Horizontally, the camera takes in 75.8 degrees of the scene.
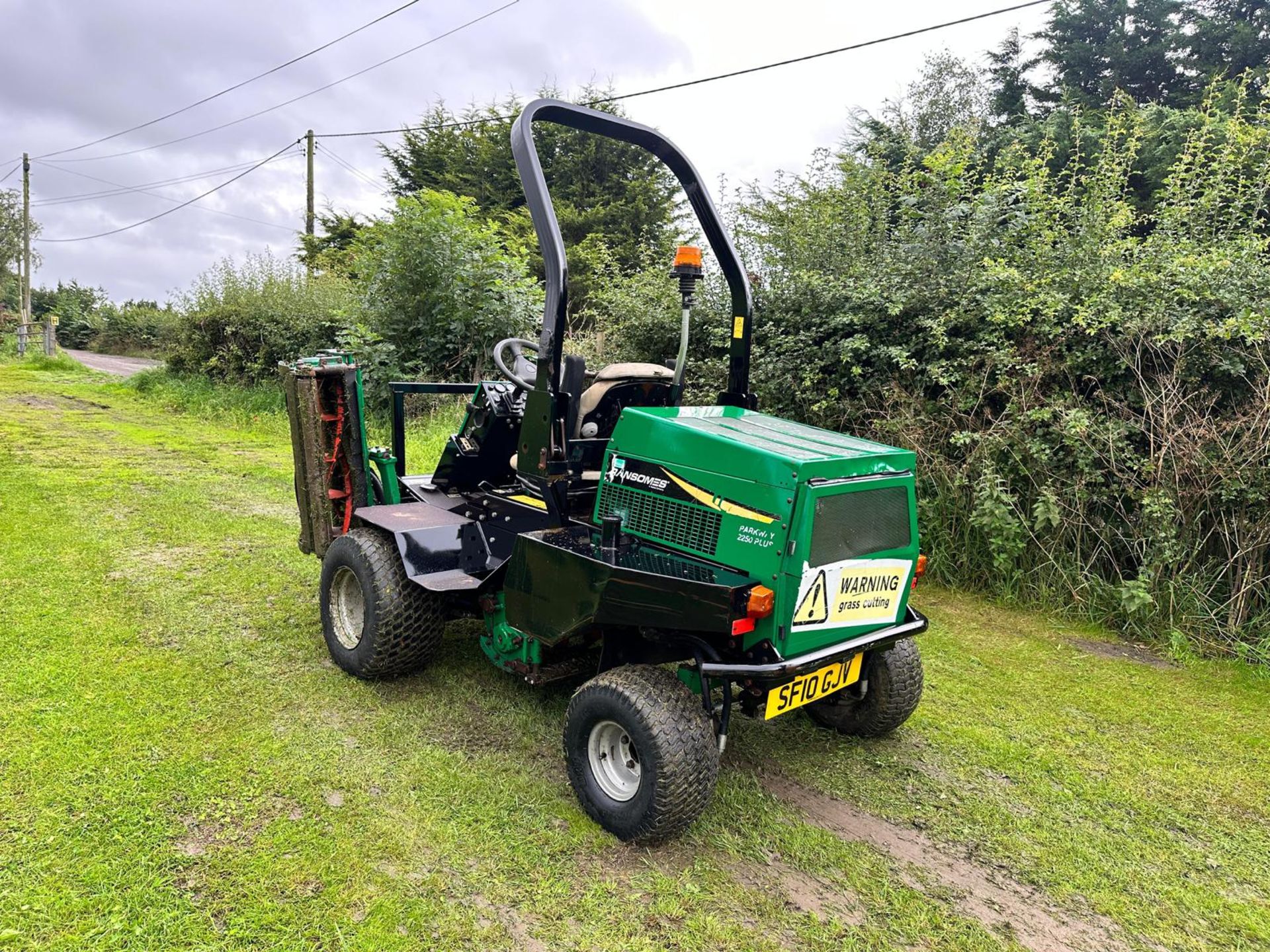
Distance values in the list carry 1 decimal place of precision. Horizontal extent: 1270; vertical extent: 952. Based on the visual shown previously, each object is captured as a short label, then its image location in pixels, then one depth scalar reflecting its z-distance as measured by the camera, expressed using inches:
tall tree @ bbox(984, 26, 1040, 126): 748.6
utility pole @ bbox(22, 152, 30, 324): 1147.3
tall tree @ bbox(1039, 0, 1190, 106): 702.5
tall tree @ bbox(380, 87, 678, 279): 748.6
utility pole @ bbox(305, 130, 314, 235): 872.9
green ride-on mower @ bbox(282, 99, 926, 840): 103.4
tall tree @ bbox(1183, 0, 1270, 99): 644.1
